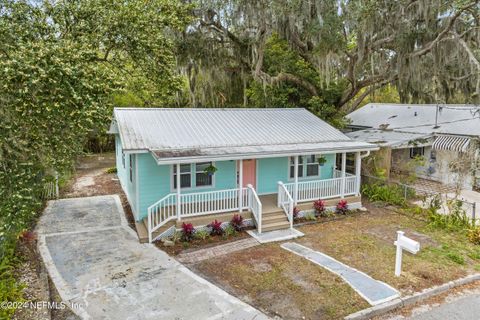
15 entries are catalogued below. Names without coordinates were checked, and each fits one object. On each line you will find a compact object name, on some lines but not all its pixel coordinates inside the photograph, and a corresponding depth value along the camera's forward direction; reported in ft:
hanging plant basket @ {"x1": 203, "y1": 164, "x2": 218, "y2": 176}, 35.78
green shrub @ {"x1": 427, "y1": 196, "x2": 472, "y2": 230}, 36.55
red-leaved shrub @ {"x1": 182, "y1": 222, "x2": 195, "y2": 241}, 32.63
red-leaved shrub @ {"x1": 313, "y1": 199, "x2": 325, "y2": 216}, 39.55
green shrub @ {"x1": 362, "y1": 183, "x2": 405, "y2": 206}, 45.22
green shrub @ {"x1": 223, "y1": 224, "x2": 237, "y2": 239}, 34.01
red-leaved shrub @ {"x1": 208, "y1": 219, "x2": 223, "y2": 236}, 34.04
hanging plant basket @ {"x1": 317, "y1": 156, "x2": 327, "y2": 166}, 41.63
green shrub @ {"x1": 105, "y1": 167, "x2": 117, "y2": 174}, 64.41
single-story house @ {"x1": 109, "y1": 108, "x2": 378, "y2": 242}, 34.63
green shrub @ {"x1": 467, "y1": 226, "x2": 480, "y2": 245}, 32.94
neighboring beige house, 51.88
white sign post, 24.89
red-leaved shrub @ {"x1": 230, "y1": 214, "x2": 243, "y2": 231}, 35.01
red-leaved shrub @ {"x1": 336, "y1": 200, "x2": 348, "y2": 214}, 40.73
